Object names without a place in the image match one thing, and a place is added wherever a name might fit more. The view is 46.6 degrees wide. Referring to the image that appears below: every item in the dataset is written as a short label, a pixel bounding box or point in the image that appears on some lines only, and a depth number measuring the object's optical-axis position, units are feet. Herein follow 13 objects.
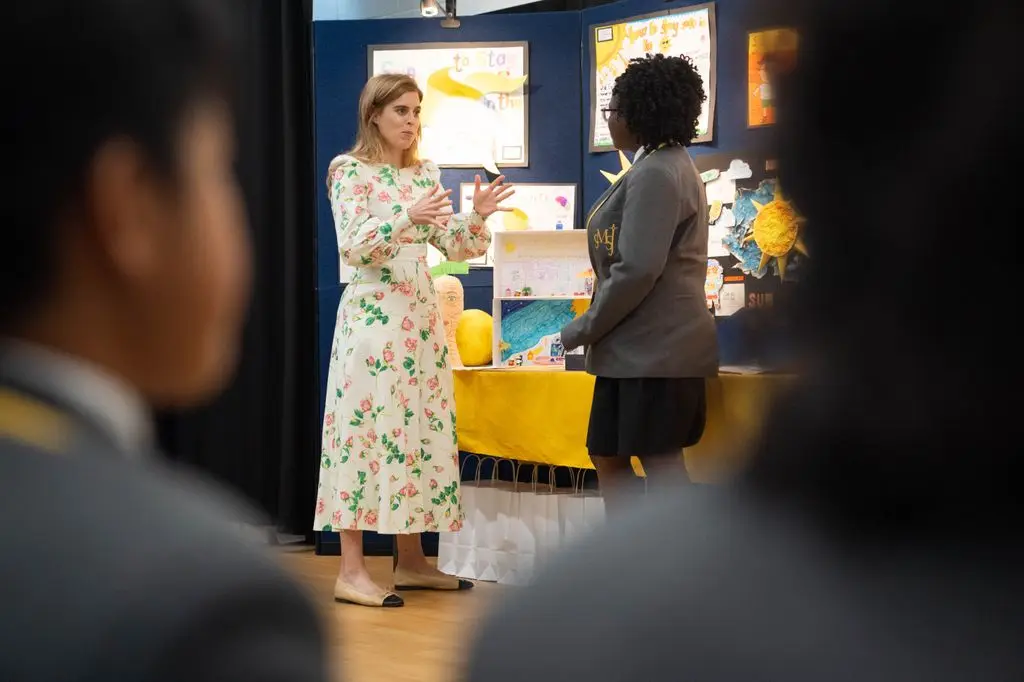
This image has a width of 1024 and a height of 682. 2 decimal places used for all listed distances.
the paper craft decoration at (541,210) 14.57
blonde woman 11.50
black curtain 16.57
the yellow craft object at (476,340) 12.92
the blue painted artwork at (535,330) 12.51
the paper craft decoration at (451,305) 13.20
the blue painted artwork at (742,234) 11.70
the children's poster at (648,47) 13.12
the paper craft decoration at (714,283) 12.61
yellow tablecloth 11.29
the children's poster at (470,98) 14.83
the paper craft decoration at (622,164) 14.10
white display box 12.59
